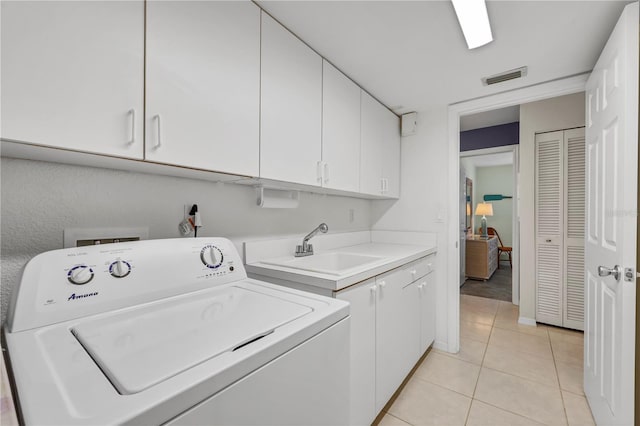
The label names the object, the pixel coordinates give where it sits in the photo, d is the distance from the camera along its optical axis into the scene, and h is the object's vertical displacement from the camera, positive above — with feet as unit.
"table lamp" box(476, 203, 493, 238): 18.86 +0.18
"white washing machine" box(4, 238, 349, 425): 1.60 -1.02
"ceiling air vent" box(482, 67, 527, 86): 6.21 +3.20
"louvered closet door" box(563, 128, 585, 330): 8.98 -0.47
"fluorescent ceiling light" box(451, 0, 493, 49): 4.17 +3.16
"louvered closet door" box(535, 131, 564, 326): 9.39 -0.45
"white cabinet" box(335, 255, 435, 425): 4.47 -2.33
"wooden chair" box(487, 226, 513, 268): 19.08 -2.34
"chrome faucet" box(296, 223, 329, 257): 6.03 -0.75
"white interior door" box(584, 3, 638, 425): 3.94 -0.12
